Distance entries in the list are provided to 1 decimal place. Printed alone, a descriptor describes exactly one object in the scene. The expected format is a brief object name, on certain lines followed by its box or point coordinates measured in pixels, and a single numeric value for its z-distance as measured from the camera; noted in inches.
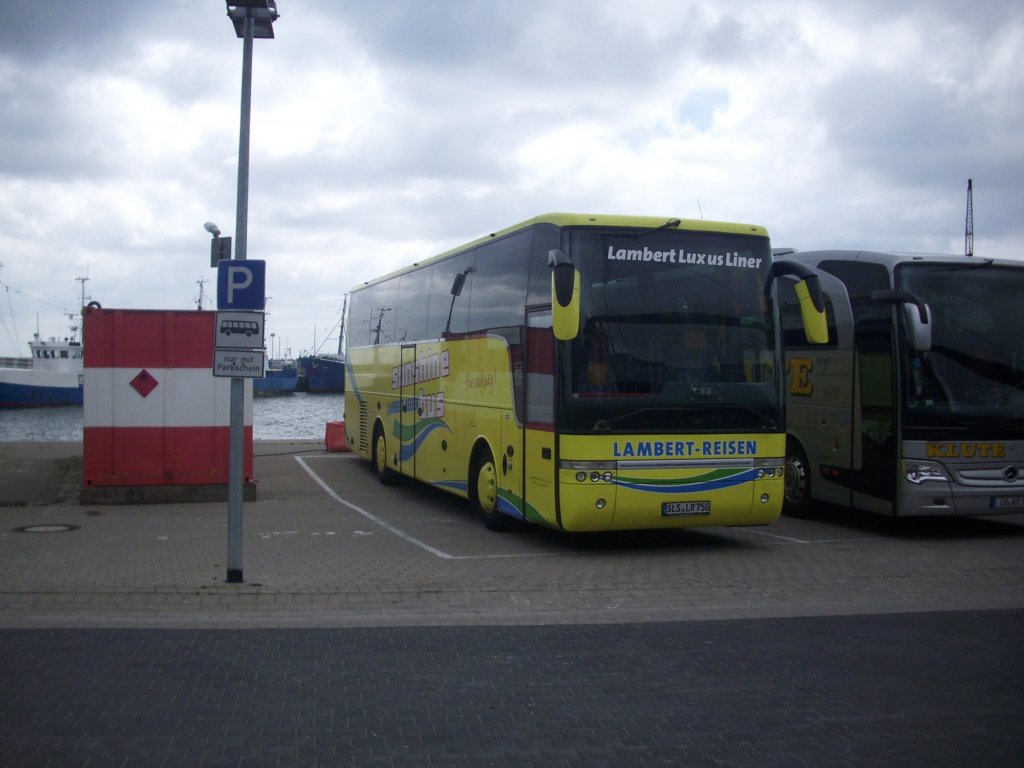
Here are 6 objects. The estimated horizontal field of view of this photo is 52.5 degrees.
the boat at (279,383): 2632.9
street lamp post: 365.4
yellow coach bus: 418.9
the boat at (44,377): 2324.1
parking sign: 363.3
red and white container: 582.9
